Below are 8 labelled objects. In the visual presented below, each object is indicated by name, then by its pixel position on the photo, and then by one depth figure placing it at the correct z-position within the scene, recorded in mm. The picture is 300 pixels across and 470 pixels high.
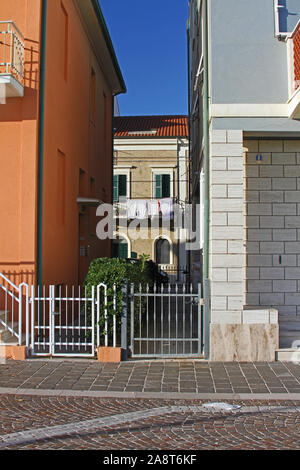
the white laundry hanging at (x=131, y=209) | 29203
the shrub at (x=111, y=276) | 7797
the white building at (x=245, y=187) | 7723
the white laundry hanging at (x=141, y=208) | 29000
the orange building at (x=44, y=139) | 9156
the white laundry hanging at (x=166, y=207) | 28609
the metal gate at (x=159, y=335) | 7746
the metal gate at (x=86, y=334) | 7711
